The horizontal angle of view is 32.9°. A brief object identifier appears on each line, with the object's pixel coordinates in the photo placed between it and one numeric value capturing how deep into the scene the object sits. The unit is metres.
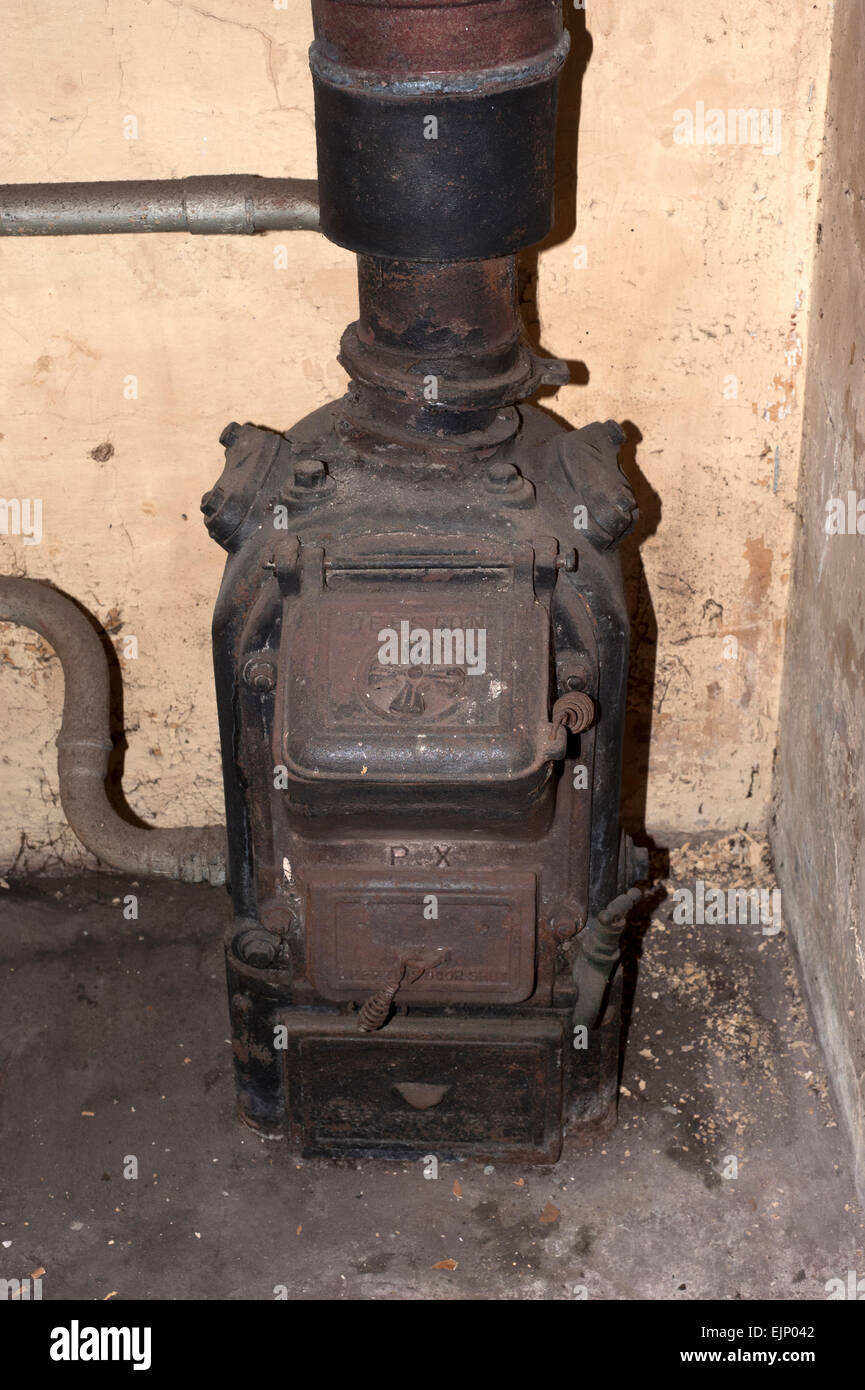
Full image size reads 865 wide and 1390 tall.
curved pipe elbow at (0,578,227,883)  2.98
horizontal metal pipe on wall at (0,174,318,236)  2.66
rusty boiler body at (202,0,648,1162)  2.22
